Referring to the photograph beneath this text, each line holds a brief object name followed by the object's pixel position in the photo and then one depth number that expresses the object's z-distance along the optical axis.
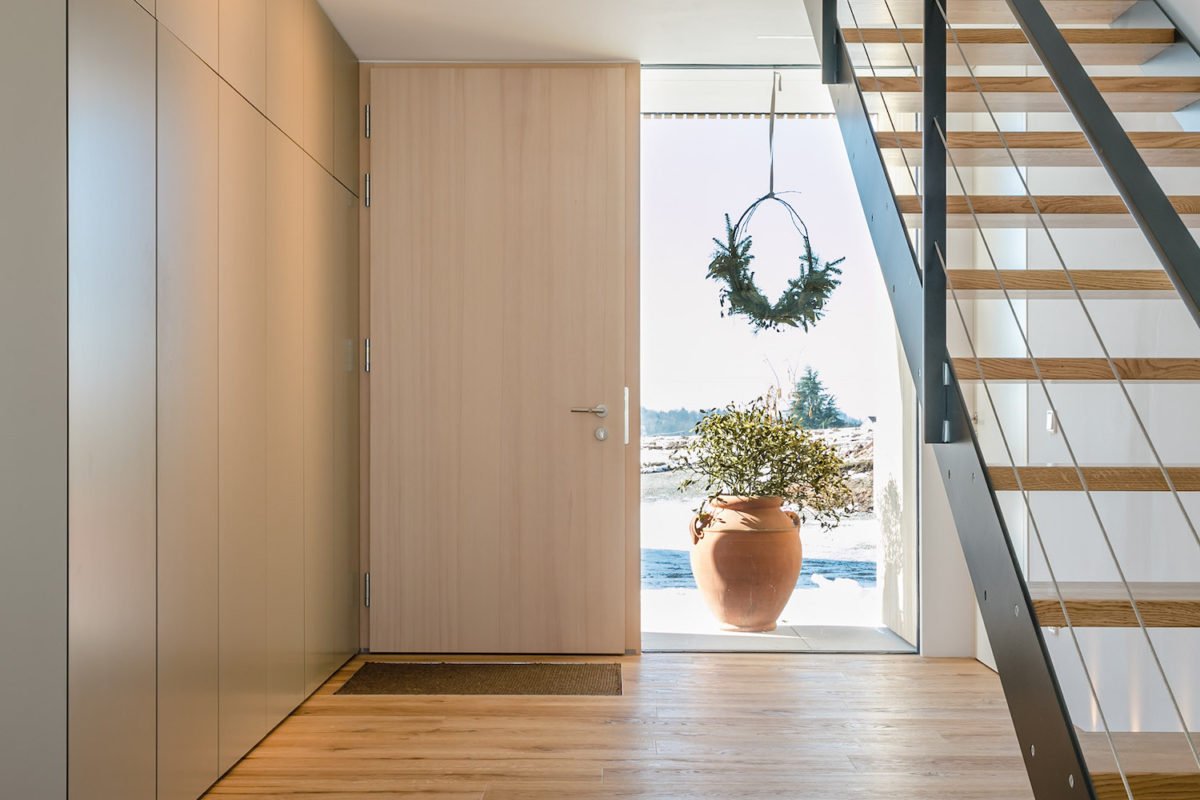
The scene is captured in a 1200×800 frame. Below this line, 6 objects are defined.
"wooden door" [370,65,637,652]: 4.29
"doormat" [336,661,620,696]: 3.75
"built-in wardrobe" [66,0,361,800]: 2.15
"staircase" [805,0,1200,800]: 1.71
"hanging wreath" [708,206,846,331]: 4.67
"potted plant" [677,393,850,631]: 4.57
